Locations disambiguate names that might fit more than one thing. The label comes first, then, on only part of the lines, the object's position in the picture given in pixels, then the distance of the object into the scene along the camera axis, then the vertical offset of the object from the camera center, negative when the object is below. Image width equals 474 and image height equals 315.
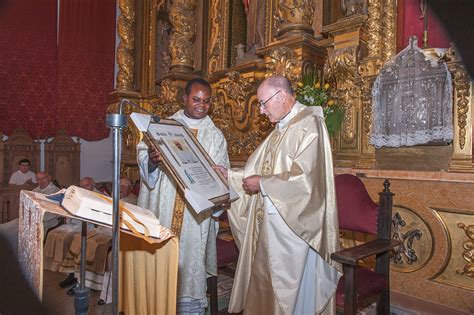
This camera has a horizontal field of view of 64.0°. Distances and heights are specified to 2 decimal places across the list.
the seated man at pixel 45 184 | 6.76 -0.67
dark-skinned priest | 2.94 -0.48
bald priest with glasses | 2.44 -0.43
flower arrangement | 4.03 +0.56
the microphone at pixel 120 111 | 1.39 +0.15
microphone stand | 1.26 -0.14
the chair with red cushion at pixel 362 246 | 2.26 -0.62
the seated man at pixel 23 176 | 8.03 -0.63
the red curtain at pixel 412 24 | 3.93 +1.40
